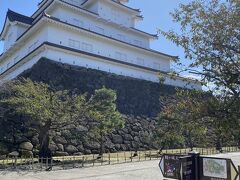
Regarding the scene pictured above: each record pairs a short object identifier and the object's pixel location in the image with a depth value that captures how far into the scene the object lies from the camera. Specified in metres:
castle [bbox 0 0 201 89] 30.89
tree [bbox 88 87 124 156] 20.05
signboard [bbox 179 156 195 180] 8.15
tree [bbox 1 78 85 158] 17.98
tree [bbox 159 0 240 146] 7.77
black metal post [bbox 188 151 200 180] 8.30
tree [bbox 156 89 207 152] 8.12
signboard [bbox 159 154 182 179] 8.48
